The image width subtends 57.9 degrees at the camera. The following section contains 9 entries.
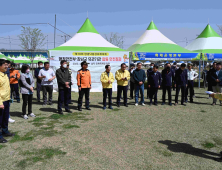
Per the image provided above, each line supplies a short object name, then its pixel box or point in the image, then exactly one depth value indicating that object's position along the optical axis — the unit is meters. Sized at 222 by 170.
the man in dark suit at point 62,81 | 6.89
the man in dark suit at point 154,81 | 8.60
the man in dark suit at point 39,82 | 9.13
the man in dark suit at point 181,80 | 8.62
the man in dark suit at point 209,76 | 8.82
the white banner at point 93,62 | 11.97
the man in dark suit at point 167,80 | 8.60
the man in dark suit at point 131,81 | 10.00
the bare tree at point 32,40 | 27.23
